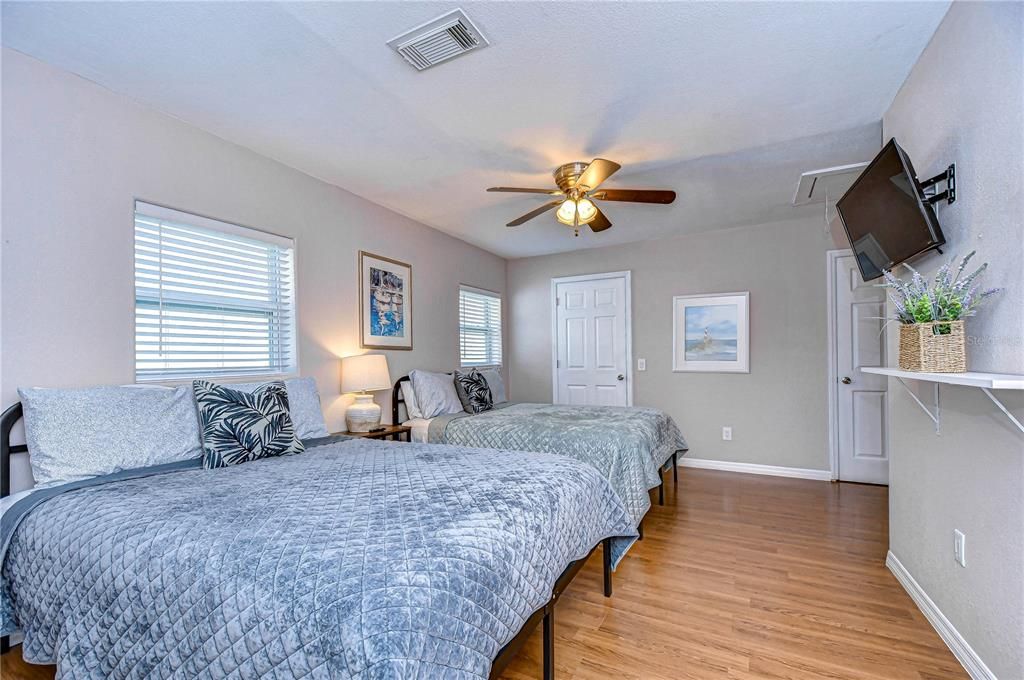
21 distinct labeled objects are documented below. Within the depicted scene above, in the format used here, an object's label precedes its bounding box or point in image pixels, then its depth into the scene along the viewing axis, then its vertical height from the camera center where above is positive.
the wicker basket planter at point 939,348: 1.56 -0.04
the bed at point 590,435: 2.81 -0.66
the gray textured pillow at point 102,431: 1.77 -0.36
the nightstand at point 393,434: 3.22 -0.66
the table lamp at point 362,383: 3.29 -0.30
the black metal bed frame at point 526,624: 1.32 -0.89
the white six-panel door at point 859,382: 4.10 -0.40
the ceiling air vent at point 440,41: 1.75 +1.20
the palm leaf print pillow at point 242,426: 2.09 -0.39
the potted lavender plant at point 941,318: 1.56 +0.06
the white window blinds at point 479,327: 5.05 +0.15
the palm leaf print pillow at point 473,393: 4.04 -0.46
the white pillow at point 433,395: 3.86 -0.46
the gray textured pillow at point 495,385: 4.62 -0.45
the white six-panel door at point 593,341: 5.23 -0.02
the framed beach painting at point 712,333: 4.62 +0.06
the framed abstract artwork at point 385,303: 3.67 +0.32
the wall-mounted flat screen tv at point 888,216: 1.74 +0.52
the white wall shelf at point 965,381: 1.16 -0.13
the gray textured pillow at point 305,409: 2.66 -0.39
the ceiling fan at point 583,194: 2.66 +0.91
